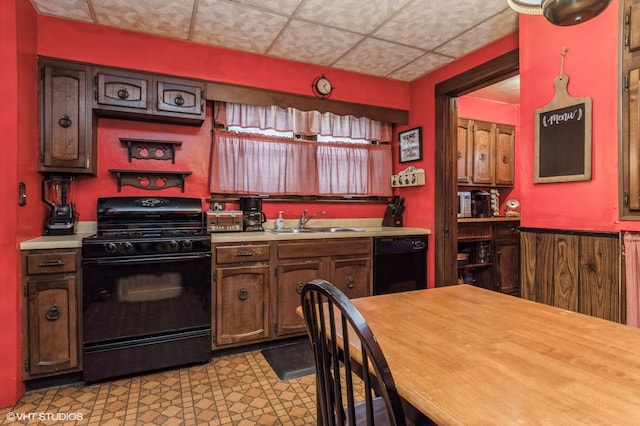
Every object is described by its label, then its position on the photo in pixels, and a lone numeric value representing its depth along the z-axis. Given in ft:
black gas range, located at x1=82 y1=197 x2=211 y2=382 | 7.40
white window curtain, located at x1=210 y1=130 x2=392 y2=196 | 10.44
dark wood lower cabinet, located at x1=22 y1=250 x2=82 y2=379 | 7.01
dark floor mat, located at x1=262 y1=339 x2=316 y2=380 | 7.95
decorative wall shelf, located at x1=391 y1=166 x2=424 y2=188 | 11.52
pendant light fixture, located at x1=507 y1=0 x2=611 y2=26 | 3.37
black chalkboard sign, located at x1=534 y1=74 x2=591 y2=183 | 6.52
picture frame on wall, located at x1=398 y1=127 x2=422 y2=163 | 11.74
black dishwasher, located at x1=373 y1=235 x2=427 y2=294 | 10.39
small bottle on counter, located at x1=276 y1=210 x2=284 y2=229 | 10.96
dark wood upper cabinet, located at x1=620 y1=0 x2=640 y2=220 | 5.76
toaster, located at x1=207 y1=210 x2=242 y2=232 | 9.41
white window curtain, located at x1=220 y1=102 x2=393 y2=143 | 10.47
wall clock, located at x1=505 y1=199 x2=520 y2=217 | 15.19
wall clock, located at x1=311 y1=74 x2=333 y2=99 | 11.10
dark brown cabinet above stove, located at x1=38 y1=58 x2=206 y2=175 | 7.97
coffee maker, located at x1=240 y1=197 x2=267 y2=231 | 10.16
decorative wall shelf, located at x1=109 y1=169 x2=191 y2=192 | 9.36
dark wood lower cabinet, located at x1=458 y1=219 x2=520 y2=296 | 13.46
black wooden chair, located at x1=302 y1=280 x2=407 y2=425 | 2.23
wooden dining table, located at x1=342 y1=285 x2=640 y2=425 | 2.13
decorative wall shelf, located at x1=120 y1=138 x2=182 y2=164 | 9.45
